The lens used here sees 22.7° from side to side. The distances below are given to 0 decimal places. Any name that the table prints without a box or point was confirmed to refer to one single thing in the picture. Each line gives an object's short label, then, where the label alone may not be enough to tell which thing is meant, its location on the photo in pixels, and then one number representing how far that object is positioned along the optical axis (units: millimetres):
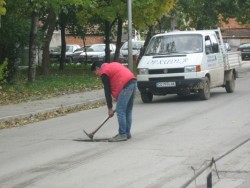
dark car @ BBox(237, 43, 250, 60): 52294
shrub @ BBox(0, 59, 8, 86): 18028
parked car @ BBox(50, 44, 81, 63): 50938
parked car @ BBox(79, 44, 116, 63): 48219
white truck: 17781
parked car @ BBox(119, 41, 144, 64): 47125
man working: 11102
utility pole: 22939
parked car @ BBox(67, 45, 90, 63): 50281
